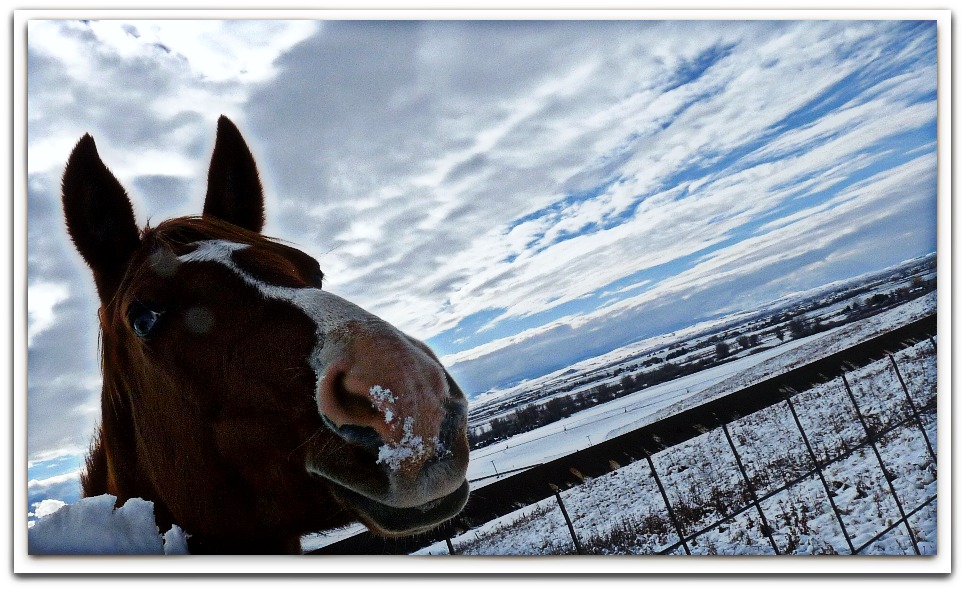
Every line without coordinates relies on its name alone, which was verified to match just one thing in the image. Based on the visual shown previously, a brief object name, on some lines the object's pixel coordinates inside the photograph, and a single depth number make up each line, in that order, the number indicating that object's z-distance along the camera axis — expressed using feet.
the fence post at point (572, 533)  7.18
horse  3.85
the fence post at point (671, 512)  7.16
